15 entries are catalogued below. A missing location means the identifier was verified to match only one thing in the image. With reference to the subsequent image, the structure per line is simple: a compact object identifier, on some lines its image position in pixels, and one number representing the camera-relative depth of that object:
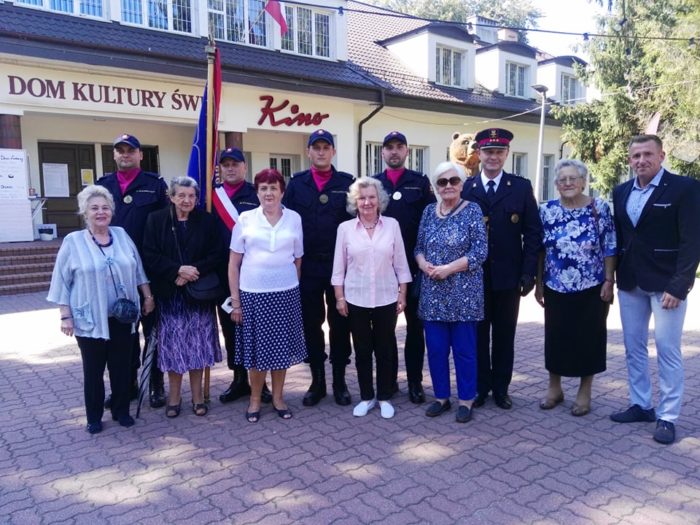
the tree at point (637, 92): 13.74
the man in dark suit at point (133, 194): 4.52
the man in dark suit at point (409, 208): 4.56
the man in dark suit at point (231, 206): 4.63
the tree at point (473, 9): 40.03
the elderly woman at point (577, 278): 4.10
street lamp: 17.28
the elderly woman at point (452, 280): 4.04
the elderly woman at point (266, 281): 4.10
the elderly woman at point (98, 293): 3.91
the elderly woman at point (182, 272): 4.18
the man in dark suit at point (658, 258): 3.70
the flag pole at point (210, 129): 4.64
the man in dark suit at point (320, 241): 4.46
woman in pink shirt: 4.14
